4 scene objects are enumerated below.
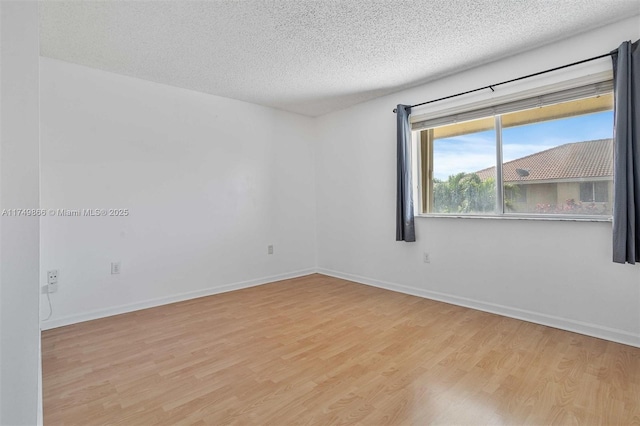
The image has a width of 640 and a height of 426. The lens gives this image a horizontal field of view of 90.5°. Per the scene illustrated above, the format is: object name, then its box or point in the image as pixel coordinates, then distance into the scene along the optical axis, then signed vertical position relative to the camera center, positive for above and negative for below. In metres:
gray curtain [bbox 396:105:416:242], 3.52 +0.30
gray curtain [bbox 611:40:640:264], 2.18 +0.36
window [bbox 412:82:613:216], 2.52 +0.49
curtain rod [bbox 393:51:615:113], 2.39 +1.15
